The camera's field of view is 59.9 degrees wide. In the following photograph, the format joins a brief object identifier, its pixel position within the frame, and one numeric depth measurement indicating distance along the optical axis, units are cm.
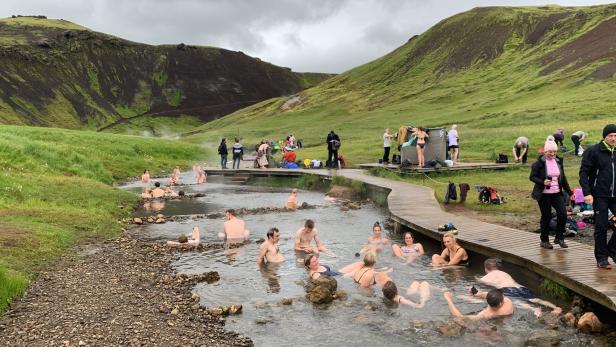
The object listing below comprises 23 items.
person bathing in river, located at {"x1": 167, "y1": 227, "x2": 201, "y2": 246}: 1534
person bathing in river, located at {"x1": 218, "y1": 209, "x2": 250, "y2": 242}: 1638
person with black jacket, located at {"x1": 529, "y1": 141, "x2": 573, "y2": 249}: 1038
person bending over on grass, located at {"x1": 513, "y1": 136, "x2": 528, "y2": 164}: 2927
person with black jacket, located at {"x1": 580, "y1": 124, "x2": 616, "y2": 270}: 896
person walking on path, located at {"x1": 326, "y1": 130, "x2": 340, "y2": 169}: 3228
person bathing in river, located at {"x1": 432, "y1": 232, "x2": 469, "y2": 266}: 1244
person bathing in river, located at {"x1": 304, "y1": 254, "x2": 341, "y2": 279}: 1201
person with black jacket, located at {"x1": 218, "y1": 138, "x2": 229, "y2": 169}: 3919
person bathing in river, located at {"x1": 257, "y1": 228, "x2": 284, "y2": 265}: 1352
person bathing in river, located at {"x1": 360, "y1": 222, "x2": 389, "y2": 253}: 1494
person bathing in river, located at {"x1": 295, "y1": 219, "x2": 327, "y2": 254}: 1474
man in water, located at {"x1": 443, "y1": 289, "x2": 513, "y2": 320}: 919
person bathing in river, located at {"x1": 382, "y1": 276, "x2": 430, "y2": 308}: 1024
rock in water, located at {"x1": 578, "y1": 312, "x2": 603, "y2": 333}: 818
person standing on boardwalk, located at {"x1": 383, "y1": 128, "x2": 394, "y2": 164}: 3190
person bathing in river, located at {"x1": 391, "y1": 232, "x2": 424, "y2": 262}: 1405
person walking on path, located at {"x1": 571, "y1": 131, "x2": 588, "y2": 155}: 2898
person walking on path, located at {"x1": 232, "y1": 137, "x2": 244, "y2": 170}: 3756
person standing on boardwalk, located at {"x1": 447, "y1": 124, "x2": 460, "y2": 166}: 3017
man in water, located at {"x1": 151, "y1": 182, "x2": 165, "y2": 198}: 2591
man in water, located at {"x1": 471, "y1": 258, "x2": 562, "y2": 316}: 974
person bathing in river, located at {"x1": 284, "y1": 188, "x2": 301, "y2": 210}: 2261
